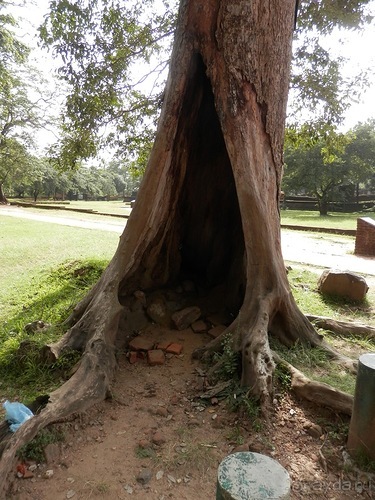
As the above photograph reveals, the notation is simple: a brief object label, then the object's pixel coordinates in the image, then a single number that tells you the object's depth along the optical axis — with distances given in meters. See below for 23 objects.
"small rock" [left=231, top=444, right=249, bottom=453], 2.65
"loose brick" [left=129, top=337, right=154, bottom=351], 4.04
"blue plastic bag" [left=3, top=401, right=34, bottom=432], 2.66
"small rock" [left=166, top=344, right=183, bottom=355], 4.04
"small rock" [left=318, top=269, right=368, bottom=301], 6.20
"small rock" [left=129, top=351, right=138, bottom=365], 3.92
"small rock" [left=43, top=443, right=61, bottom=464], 2.57
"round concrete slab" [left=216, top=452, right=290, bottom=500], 1.36
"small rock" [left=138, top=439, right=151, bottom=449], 2.74
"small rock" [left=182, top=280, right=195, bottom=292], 5.13
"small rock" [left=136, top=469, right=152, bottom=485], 2.43
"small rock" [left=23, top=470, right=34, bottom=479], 2.43
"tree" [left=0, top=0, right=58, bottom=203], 24.98
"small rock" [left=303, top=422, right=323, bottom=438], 2.80
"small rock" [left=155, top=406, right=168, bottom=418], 3.12
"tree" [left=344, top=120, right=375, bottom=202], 25.00
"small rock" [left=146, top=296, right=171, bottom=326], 4.54
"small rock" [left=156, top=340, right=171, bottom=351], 4.07
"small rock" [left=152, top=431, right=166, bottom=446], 2.77
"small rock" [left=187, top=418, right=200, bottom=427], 2.97
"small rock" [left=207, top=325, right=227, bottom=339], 4.32
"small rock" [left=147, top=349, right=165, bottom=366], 3.88
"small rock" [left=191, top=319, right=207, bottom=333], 4.44
